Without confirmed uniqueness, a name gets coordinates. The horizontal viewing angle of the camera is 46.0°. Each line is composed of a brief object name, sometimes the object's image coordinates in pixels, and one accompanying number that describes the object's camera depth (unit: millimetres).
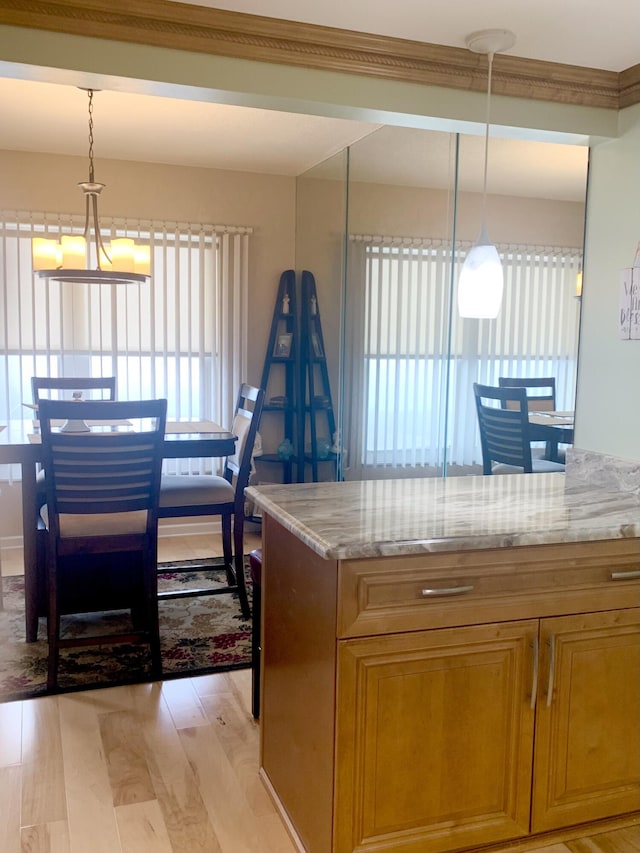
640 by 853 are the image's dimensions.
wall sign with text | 2371
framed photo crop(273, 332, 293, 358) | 5129
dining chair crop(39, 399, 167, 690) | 2781
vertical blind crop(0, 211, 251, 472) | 4629
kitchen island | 1715
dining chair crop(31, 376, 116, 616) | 4219
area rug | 2928
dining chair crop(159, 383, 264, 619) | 3631
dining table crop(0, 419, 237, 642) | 3076
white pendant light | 2180
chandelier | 3500
